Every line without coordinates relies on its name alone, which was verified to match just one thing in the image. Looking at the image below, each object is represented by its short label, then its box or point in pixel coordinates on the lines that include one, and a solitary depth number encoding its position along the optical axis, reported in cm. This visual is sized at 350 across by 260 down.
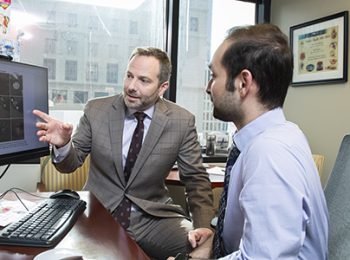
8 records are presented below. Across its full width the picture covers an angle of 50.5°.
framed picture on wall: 258
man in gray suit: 164
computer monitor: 114
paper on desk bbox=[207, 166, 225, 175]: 243
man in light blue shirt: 75
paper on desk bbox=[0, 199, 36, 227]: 114
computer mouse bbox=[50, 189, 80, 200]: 137
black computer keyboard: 94
